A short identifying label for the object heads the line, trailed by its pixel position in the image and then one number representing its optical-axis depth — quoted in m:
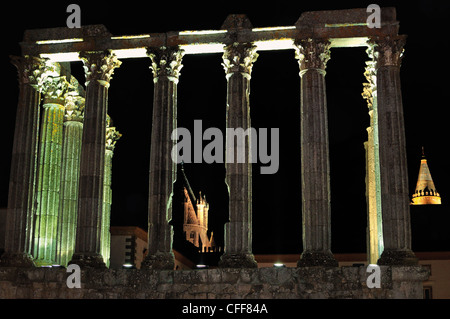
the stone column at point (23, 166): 31.88
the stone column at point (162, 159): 30.80
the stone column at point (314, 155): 29.48
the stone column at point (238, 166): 30.05
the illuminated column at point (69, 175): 35.69
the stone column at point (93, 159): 31.33
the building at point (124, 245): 51.09
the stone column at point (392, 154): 28.91
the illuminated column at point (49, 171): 35.22
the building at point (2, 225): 43.69
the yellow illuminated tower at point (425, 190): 73.56
